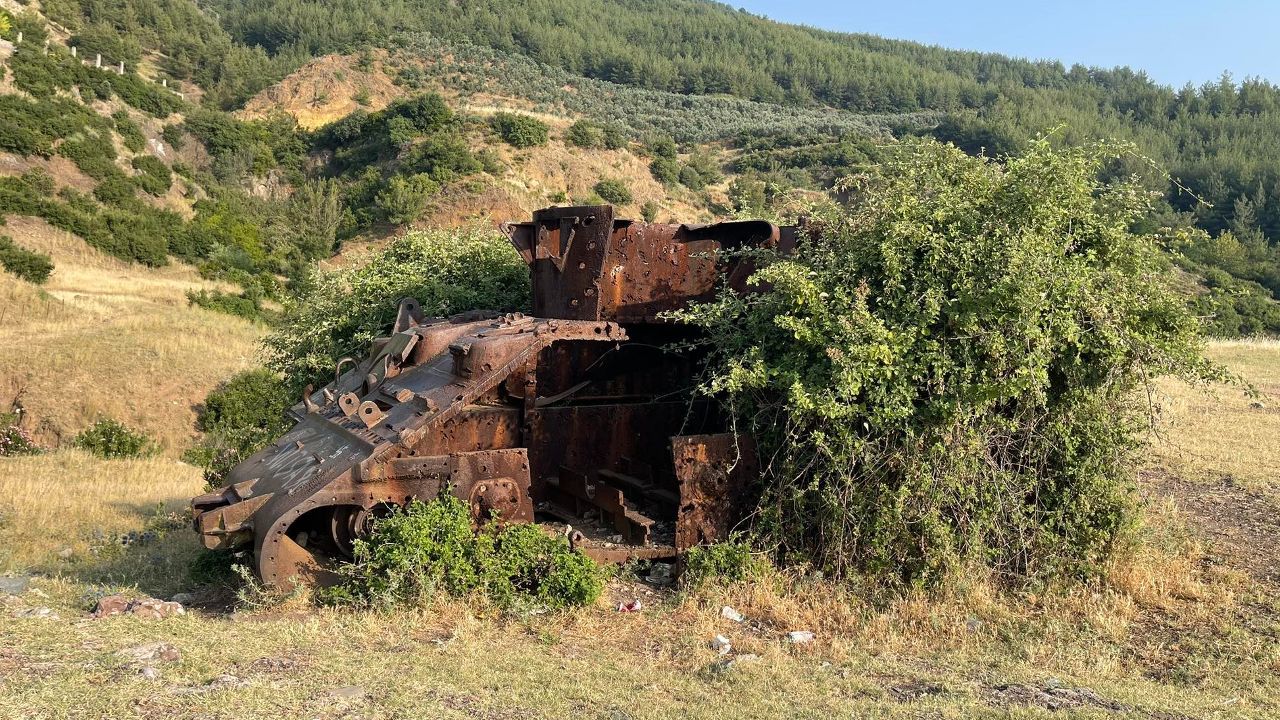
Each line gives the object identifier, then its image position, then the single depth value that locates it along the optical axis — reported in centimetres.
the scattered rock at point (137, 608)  627
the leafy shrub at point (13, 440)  1658
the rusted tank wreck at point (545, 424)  679
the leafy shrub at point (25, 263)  2467
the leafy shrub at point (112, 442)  1706
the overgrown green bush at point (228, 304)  2688
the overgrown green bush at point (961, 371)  685
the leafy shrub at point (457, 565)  640
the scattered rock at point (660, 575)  740
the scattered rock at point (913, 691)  524
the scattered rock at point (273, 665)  516
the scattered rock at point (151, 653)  518
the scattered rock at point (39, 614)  613
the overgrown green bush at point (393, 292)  1115
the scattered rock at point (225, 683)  478
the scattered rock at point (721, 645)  605
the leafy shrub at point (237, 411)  1853
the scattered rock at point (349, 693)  483
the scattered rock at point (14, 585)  690
